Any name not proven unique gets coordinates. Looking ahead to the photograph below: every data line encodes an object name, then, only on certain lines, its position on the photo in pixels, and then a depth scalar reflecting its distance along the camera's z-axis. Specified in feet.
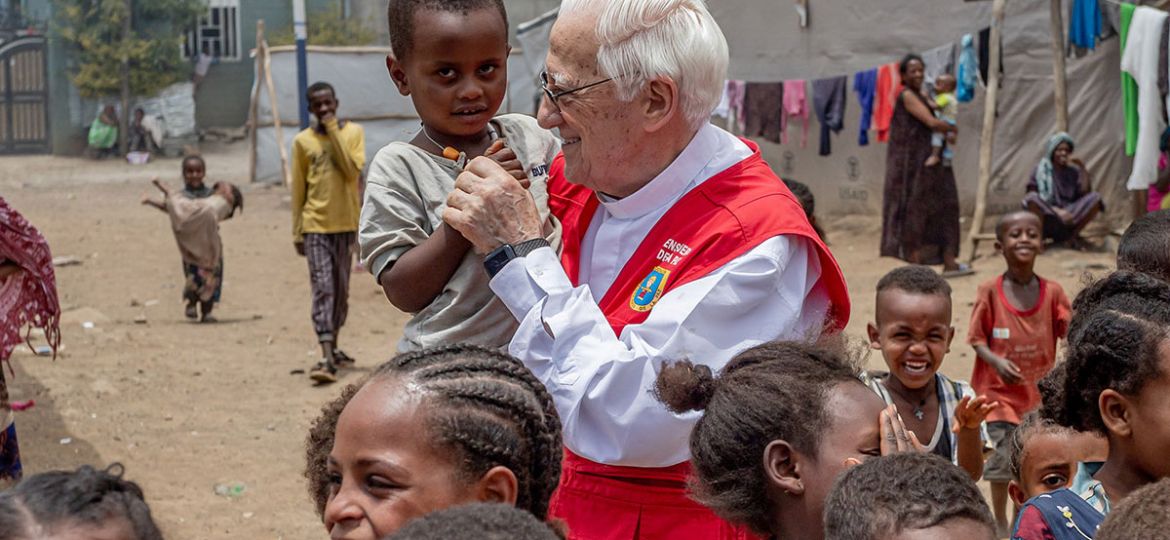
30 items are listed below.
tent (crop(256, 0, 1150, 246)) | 43.88
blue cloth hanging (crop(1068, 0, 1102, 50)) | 39.99
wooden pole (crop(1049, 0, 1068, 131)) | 40.73
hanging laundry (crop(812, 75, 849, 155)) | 49.16
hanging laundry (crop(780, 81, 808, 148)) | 51.06
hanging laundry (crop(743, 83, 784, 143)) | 52.08
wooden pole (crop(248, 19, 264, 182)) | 68.49
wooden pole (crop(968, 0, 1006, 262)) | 41.86
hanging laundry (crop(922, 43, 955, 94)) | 43.29
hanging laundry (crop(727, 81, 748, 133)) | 53.11
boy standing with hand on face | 29.91
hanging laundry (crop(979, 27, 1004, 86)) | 42.60
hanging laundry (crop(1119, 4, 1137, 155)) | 37.40
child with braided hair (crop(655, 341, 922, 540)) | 7.25
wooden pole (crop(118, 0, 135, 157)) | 97.60
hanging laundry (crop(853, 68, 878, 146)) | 46.56
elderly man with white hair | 7.84
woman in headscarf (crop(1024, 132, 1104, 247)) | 41.14
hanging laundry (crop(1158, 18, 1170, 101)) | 36.11
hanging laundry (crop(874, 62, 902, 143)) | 45.57
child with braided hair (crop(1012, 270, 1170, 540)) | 8.12
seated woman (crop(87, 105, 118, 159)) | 96.22
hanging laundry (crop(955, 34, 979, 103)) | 42.75
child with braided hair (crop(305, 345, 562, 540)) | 6.35
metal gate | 100.37
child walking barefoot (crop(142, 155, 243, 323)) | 36.17
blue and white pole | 51.13
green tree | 96.94
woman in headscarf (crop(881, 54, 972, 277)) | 41.34
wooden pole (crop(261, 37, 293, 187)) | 66.64
